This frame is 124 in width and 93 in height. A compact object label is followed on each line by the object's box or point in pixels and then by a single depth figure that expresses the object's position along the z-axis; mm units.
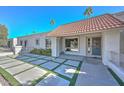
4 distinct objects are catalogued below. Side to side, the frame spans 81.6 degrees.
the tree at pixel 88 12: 21118
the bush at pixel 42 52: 10732
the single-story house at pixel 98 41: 5202
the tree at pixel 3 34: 18661
